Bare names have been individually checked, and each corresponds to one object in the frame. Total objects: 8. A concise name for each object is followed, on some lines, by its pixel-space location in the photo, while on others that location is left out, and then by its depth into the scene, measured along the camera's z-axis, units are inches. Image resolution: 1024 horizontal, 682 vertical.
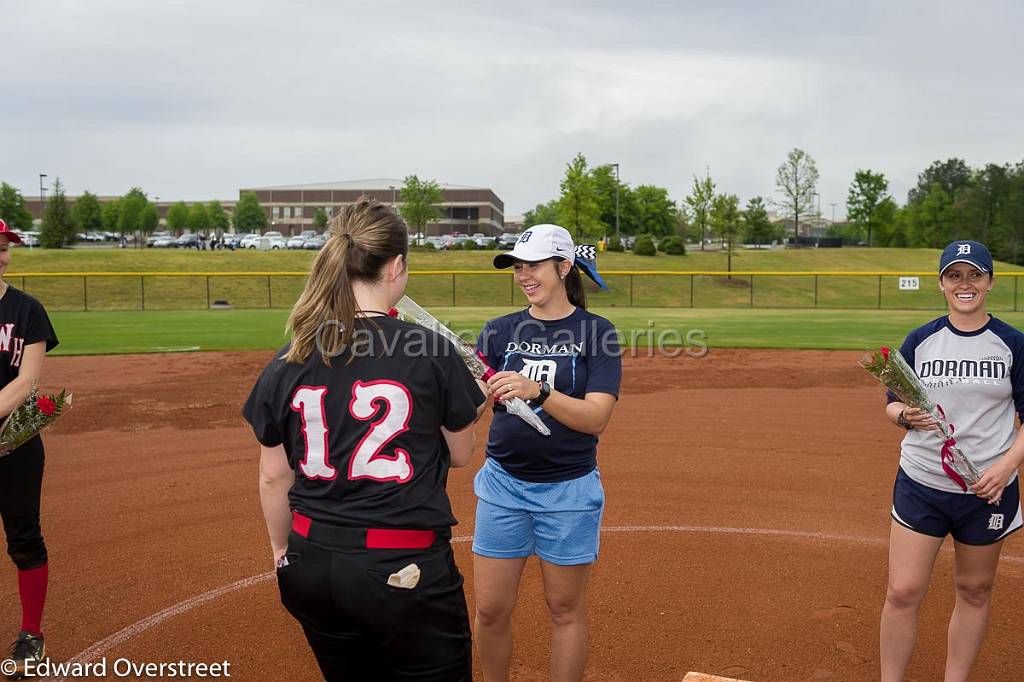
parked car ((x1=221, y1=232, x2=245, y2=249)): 2873.0
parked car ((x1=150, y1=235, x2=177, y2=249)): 3063.5
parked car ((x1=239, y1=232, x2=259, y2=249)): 2878.9
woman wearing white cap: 151.3
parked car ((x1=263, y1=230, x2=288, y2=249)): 2849.4
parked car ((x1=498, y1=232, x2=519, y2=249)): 2707.7
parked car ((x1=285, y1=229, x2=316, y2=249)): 2866.6
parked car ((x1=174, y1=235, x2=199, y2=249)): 2971.0
